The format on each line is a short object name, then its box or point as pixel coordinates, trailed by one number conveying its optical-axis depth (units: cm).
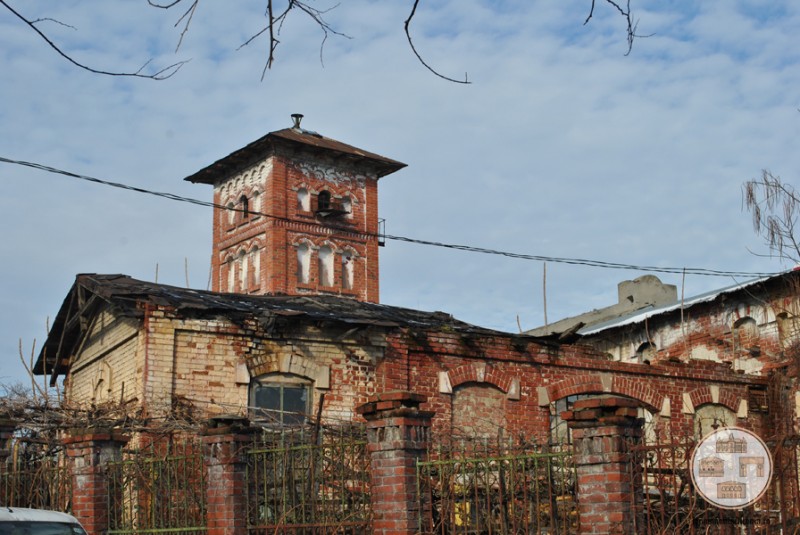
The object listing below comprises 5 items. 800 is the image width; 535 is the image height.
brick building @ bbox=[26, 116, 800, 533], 1001
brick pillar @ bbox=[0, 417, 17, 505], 1551
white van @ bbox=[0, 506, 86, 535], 1092
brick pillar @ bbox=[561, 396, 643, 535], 873
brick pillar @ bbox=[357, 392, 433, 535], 991
